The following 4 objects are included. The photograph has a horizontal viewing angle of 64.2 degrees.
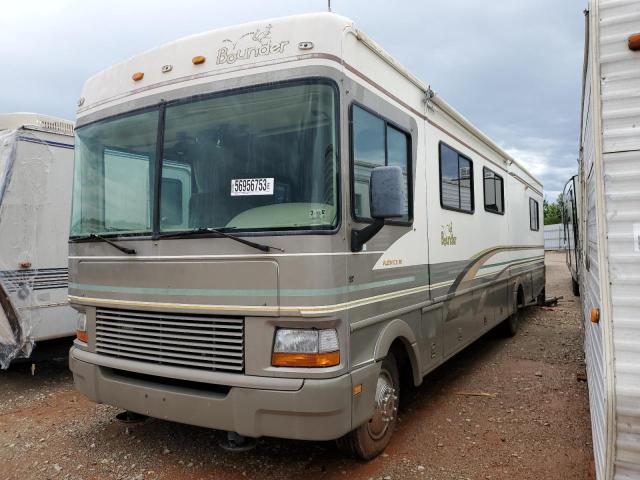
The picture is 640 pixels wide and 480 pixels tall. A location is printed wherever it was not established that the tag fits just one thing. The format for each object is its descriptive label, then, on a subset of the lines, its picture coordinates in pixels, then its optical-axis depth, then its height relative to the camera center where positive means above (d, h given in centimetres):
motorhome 307 +11
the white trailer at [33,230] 543 +25
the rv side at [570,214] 941 +73
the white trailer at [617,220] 236 +13
